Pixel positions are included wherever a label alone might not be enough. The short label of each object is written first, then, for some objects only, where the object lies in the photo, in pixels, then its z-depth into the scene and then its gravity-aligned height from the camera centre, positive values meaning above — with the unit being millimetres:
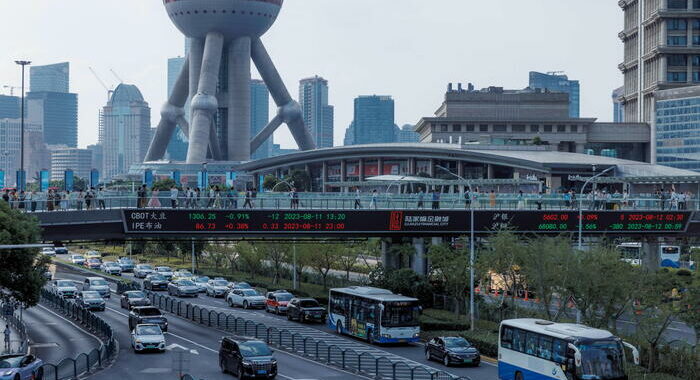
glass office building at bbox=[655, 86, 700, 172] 159500 +11615
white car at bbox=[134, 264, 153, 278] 110438 -8797
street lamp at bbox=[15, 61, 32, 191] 78375 +2003
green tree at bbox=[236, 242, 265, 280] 103481 -6440
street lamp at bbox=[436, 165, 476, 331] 59634 -4714
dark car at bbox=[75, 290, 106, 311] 75188 -8376
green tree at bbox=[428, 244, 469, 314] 66375 -4919
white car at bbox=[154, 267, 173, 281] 104569 -8652
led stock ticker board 60562 -1734
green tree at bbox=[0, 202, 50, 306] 49375 -3623
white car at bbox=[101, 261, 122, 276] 116250 -9100
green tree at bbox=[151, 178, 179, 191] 165688 +1217
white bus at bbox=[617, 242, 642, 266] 99562 -5187
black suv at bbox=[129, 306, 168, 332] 59688 -7528
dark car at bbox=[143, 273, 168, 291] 92312 -8503
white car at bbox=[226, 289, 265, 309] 76812 -8214
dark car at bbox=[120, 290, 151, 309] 70562 -7806
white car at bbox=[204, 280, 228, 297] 89125 -8594
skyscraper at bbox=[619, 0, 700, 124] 177500 +27841
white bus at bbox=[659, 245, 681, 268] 100875 -5886
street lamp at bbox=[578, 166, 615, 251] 62956 -1537
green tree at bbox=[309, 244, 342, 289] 91688 -5759
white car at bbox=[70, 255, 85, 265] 135625 -9417
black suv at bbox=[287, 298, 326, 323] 66500 -7813
